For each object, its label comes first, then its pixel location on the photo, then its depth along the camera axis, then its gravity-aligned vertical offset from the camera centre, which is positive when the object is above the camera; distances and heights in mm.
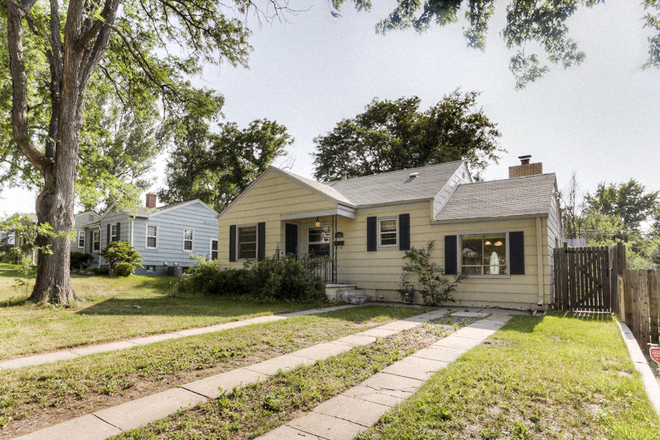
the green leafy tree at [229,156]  27281 +6503
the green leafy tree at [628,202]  44969 +4952
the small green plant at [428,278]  10117 -1052
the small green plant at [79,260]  21045 -1213
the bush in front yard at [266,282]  10516 -1303
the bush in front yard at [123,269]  17250 -1395
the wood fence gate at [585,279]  9039 -968
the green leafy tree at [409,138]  25016 +7430
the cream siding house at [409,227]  9305 +423
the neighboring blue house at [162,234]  19531 +379
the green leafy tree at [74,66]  8531 +4876
